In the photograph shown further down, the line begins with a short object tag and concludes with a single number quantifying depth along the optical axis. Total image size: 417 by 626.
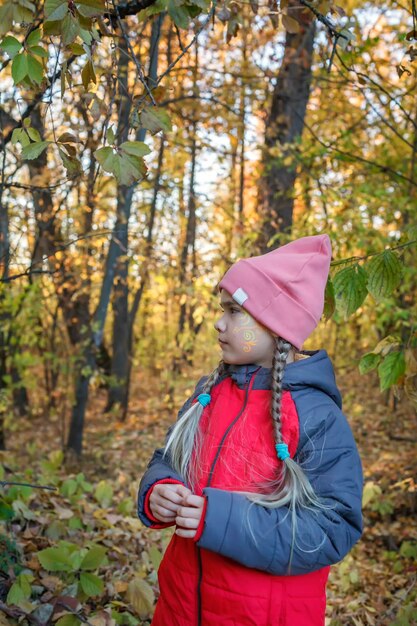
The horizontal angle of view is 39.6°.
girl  1.63
